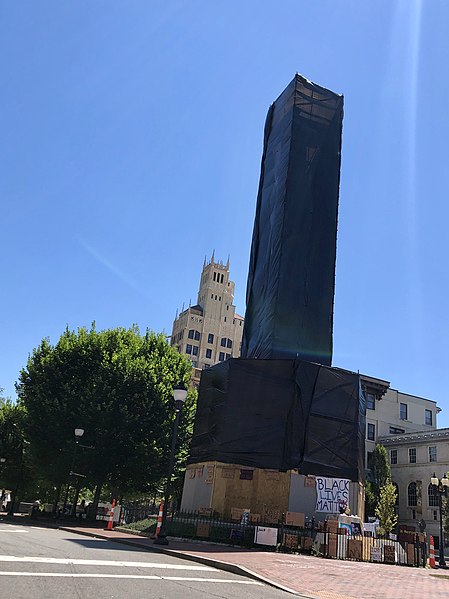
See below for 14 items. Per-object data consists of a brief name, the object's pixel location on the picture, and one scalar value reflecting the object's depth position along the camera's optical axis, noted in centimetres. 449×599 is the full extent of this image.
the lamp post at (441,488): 2660
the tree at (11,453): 4266
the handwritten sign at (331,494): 2369
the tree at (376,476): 5094
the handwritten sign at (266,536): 1838
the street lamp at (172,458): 1639
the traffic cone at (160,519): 1692
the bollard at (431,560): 2047
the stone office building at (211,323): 11819
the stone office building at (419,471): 5081
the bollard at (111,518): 2302
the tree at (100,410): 3131
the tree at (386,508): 4441
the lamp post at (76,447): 2587
